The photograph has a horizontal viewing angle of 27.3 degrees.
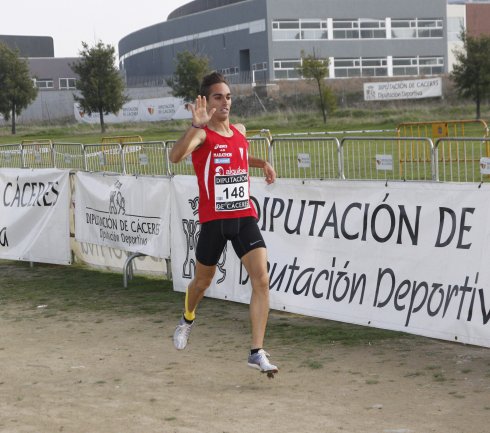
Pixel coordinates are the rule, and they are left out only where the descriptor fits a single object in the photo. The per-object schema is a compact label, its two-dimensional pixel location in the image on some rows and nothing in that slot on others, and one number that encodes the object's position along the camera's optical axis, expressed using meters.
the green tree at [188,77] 65.62
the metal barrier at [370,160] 16.77
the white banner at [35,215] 13.41
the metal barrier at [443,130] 27.55
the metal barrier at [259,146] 12.28
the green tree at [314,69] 62.97
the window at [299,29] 82.94
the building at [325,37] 83.25
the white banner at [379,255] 7.62
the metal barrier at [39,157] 16.97
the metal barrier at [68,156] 15.87
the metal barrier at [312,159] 15.43
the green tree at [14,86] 69.19
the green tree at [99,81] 66.12
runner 7.12
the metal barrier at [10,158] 17.78
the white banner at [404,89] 65.00
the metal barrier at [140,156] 13.18
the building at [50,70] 105.06
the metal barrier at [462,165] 18.90
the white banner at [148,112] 68.81
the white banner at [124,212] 11.34
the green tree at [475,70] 53.66
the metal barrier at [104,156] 13.76
